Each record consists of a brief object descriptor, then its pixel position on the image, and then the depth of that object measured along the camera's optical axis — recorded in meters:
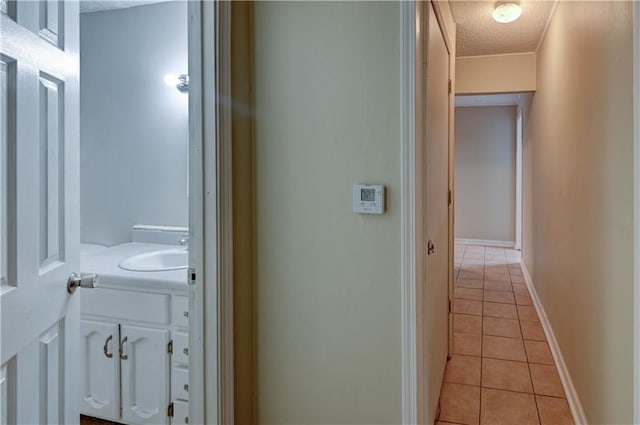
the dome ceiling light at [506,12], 2.59
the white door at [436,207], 1.59
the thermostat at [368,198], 1.37
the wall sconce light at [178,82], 2.35
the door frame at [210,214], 1.35
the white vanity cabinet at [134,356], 1.77
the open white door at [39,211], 0.94
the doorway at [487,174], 6.42
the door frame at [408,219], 1.32
